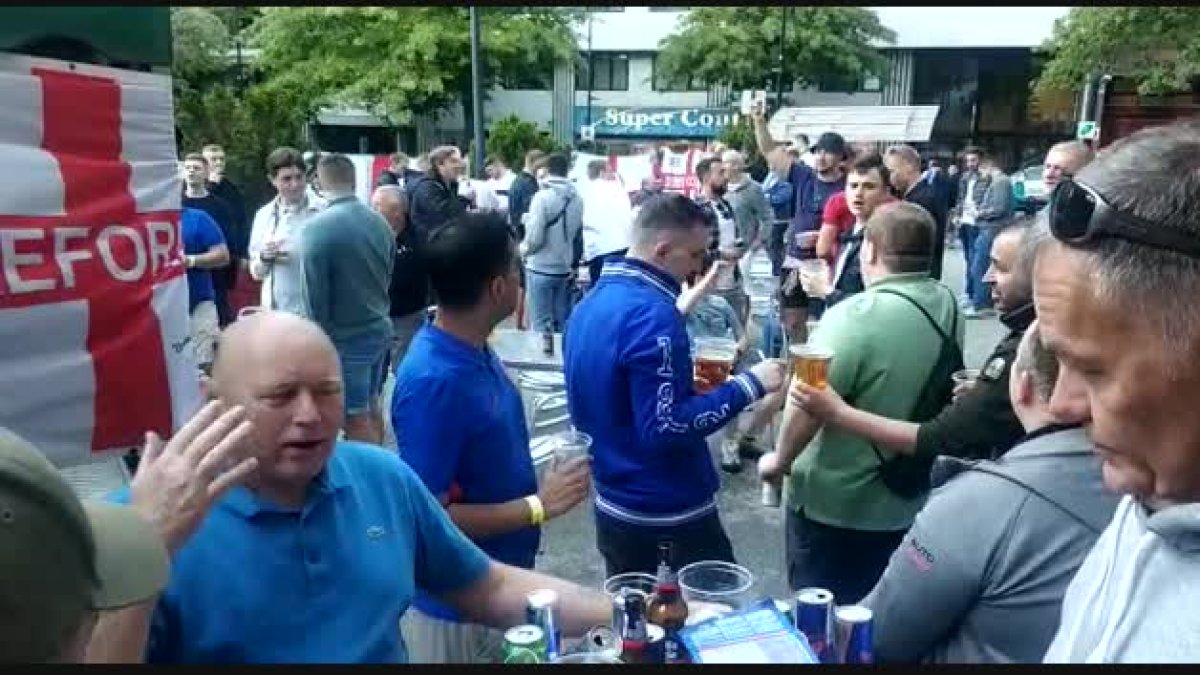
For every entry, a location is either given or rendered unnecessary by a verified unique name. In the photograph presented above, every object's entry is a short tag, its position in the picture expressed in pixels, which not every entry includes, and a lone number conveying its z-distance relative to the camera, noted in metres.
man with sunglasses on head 1.12
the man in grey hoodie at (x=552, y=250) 9.33
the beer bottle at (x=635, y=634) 1.80
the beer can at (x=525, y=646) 1.77
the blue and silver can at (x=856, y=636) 1.84
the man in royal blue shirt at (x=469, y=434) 2.87
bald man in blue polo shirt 1.95
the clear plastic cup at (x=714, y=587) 2.02
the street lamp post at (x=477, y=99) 17.06
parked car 18.55
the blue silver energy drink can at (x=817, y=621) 1.84
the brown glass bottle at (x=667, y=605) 1.92
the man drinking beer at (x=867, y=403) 3.17
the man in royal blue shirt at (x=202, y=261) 6.81
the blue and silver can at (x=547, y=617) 1.92
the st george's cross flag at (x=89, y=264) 2.64
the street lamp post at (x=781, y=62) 37.62
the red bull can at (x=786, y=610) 1.86
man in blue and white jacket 3.26
